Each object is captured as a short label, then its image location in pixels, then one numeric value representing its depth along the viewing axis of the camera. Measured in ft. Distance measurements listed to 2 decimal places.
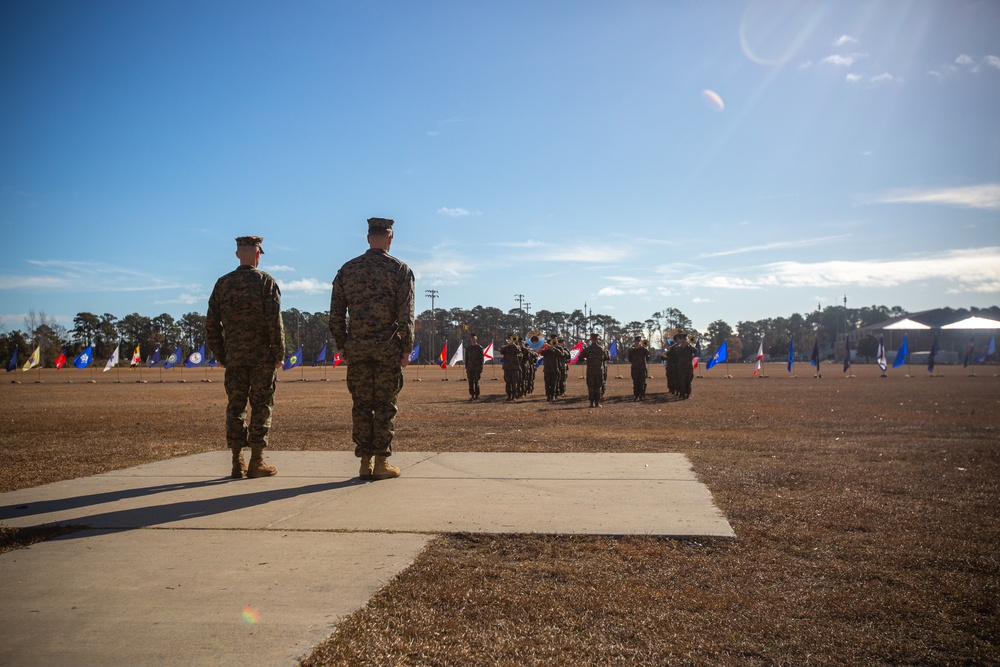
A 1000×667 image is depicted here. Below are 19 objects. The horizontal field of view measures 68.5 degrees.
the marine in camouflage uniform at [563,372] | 74.73
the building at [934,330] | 424.87
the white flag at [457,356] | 139.83
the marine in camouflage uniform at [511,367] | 73.61
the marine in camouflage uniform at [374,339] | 20.24
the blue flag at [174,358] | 160.84
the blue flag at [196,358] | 160.76
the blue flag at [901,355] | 143.02
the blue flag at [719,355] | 132.67
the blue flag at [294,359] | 148.87
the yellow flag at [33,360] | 147.44
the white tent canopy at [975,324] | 381.07
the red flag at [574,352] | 91.97
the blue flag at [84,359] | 143.84
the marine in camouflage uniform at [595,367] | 61.46
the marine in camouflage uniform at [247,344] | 20.85
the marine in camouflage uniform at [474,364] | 75.87
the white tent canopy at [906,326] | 435.49
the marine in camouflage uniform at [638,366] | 72.59
